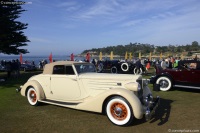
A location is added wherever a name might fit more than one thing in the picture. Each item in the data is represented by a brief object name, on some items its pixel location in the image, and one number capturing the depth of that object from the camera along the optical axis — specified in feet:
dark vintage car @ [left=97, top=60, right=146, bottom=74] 69.92
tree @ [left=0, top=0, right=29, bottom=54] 52.95
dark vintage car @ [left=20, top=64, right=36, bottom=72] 82.89
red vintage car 32.81
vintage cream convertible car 18.11
